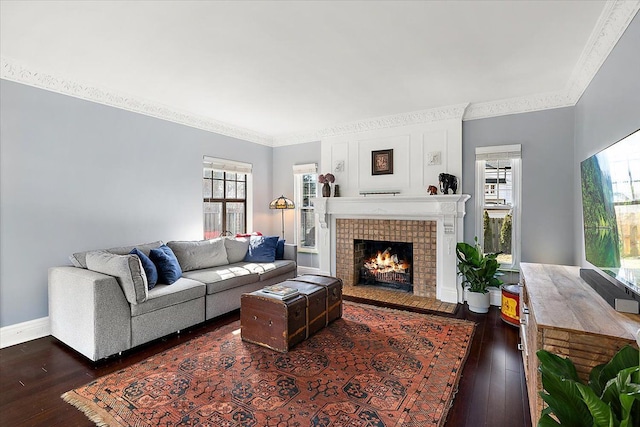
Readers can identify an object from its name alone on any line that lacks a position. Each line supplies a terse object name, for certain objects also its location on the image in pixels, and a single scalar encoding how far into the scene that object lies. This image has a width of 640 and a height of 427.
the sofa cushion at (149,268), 3.07
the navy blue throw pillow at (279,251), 4.72
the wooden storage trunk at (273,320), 2.74
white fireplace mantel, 4.19
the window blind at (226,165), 4.82
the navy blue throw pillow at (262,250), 4.51
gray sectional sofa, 2.60
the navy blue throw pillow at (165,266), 3.31
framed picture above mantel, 4.76
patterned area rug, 1.91
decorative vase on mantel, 5.17
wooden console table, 1.34
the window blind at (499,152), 3.92
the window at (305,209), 5.71
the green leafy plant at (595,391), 1.00
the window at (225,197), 4.95
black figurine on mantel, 4.18
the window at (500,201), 3.97
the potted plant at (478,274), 3.73
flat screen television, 1.57
